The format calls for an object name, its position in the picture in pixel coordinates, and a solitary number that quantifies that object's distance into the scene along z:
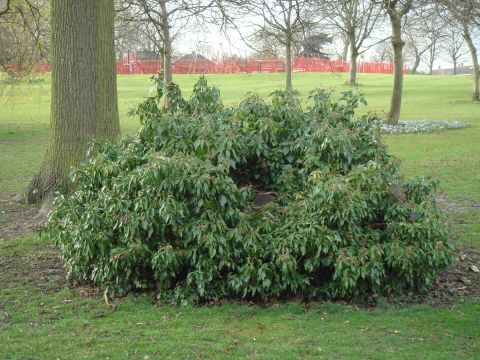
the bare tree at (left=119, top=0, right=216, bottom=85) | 14.29
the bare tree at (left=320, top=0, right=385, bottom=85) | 18.52
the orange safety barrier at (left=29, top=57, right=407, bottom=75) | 65.19
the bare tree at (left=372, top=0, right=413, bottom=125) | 20.83
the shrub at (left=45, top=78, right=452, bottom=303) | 6.13
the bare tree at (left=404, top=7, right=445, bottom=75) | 17.73
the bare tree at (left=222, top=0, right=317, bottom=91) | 11.88
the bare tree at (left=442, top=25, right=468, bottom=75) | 83.65
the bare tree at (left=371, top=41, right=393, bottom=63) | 92.12
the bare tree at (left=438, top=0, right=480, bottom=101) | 11.53
